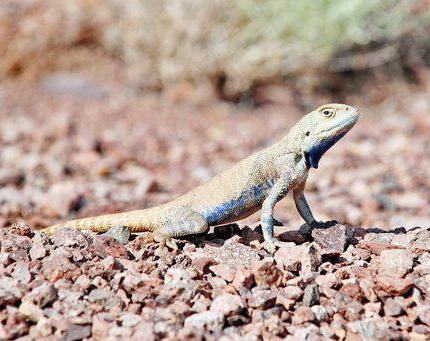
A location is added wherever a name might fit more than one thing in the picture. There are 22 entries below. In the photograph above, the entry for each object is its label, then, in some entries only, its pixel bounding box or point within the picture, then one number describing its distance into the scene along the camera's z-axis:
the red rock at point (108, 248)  8.63
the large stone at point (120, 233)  9.40
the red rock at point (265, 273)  8.09
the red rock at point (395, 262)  8.46
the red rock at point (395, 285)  8.13
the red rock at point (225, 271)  8.23
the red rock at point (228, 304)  7.35
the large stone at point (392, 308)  7.87
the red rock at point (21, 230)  9.03
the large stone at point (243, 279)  7.99
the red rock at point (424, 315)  7.78
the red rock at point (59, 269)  7.90
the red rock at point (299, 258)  8.55
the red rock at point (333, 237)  9.25
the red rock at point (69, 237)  8.71
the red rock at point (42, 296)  7.36
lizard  9.84
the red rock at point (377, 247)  9.20
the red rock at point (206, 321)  7.13
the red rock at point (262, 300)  7.60
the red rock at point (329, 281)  8.19
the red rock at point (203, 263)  8.41
